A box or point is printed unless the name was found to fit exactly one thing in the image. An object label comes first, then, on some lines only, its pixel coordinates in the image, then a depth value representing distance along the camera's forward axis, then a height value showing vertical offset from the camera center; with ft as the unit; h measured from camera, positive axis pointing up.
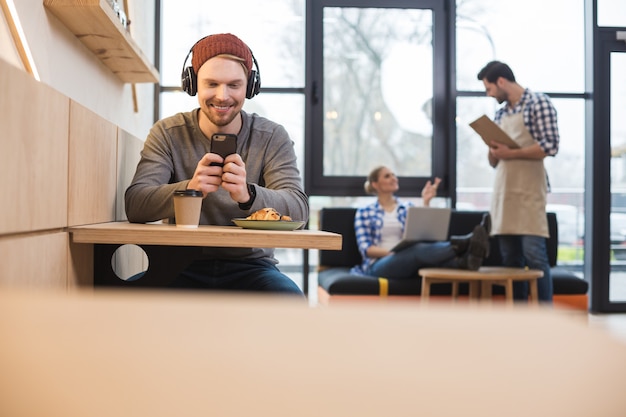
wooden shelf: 8.59 +2.36
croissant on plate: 5.87 -0.10
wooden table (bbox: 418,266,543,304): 12.48 -1.34
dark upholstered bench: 13.50 -1.46
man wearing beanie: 6.34 +0.37
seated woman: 13.33 -0.79
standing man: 12.67 +0.75
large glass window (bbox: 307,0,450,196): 17.15 +2.70
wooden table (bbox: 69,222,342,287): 5.25 -0.26
